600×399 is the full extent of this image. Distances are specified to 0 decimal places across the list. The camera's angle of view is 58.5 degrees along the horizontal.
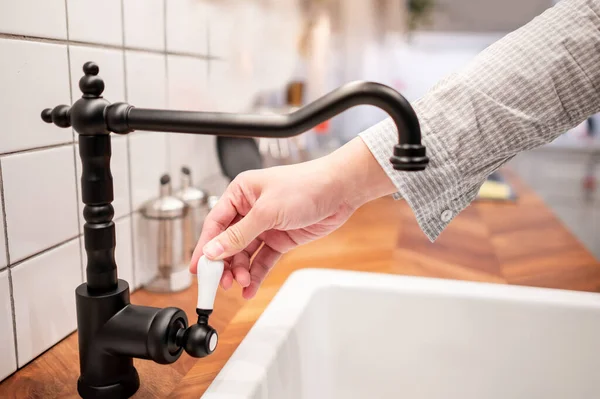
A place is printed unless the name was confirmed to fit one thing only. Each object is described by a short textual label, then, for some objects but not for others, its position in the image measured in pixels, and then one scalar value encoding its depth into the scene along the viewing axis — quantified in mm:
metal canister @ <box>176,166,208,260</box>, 862
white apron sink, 729
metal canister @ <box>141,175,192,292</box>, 810
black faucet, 441
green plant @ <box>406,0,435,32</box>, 2494
